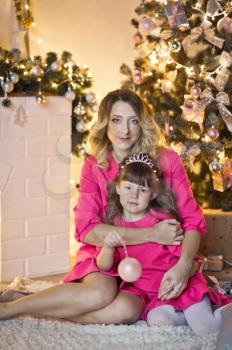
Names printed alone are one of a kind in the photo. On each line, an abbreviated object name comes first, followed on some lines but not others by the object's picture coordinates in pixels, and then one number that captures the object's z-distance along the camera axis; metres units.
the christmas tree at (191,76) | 3.33
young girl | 2.63
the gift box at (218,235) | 3.48
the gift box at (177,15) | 3.33
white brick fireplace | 3.29
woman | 2.62
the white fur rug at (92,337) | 2.47
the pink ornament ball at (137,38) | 3.56
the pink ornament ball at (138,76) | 3.48
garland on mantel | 3.20
